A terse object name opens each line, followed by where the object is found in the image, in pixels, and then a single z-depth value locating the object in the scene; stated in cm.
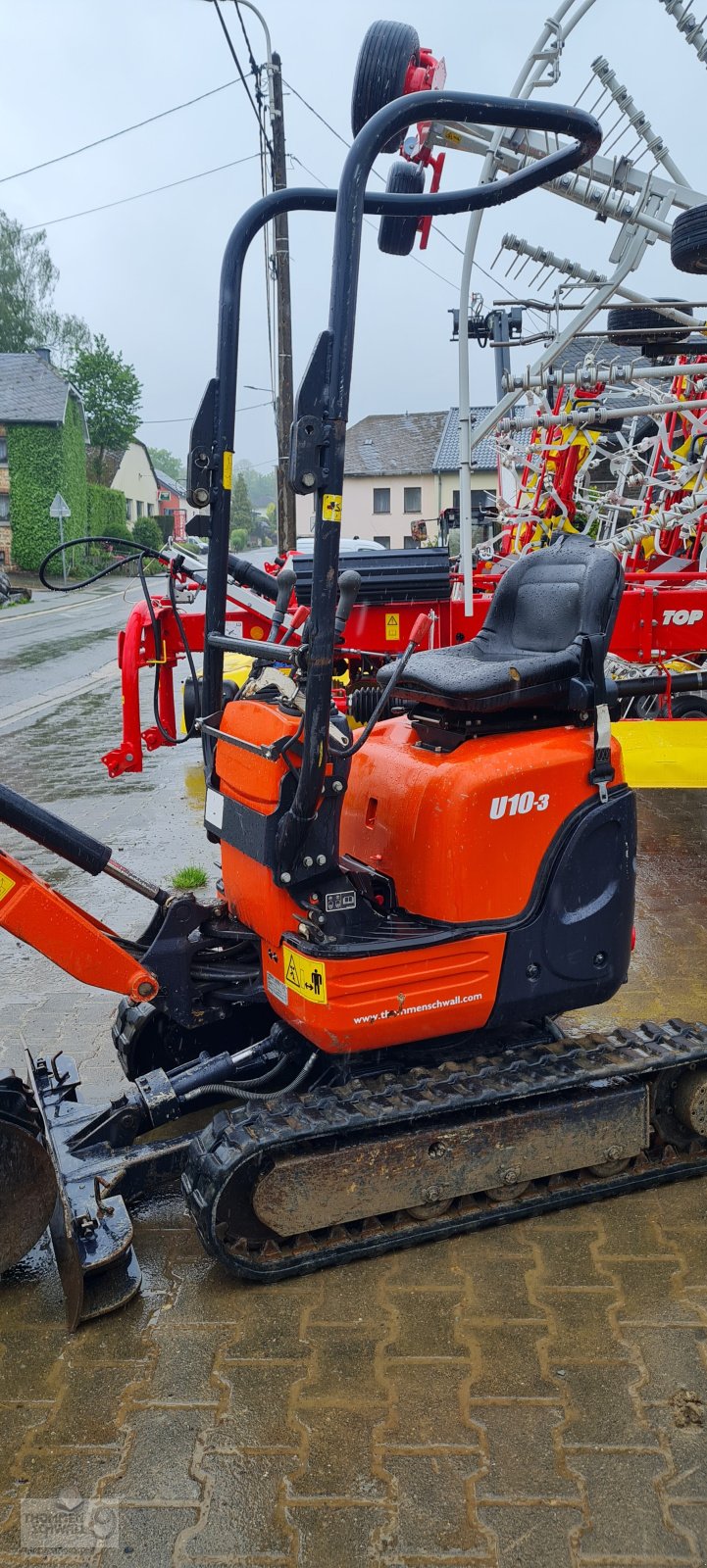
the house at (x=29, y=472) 5228
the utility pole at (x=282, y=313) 1778
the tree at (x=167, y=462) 17350
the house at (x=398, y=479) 5768
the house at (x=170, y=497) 8830
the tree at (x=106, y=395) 6606
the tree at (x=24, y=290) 6894
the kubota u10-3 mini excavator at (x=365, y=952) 305
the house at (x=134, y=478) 6762
